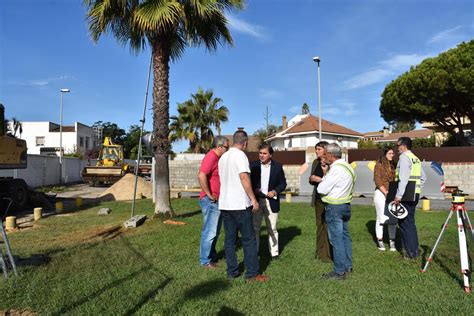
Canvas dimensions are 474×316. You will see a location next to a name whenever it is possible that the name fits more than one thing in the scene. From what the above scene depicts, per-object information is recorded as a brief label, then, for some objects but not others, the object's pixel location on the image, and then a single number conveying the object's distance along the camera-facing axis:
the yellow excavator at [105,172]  24.64
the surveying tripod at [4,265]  4.83
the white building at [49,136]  46.69
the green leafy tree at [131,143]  65.22
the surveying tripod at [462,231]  4.42
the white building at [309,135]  41.22
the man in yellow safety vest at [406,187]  5.67
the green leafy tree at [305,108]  68.22
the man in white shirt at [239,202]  4.75
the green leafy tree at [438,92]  24.42
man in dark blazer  5.75
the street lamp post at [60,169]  29.05
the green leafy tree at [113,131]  73.31
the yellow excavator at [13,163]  12.59
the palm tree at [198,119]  30.61
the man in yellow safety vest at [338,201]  4.92
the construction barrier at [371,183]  15.69
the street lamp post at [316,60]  21.83
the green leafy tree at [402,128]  79.42
